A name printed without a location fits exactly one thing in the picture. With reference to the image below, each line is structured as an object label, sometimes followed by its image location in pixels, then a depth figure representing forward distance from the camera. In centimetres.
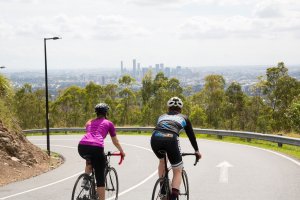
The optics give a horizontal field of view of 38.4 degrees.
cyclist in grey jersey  661
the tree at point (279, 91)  6359
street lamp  2162
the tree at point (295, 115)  4022
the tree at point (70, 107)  9119
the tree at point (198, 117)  8143
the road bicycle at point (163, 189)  668
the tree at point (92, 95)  9036
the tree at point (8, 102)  1791
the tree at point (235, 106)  7388
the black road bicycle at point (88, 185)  695
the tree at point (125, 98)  8831
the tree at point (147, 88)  8988
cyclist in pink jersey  718
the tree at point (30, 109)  9206
